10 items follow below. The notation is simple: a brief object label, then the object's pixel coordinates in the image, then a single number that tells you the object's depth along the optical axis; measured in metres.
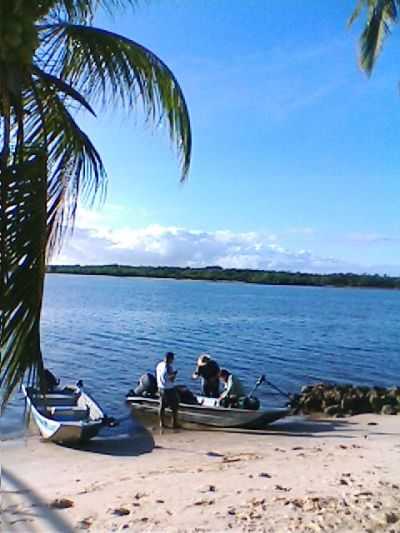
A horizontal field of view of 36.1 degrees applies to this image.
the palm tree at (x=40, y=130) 3.72
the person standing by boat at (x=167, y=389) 14.73
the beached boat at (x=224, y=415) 14.72
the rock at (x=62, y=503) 8.03
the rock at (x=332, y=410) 18.44
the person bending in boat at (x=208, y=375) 16.20
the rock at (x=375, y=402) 18.70
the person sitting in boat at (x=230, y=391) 15.30
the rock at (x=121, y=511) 7.41
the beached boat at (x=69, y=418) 12.92
